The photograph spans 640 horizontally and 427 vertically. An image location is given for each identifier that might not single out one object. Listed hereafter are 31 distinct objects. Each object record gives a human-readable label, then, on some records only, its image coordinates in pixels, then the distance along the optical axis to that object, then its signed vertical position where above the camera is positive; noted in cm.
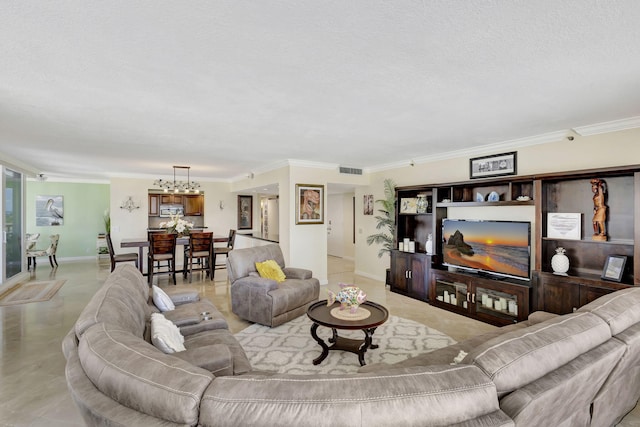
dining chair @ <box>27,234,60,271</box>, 762 -97
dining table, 619 -61
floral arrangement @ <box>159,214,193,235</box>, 661 -29
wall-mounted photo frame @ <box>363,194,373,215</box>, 693 +21
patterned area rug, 307 -150
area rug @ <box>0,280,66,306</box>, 520 -145
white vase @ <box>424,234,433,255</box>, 527 -56
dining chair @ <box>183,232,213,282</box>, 657 -74
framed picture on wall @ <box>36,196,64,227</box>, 883 +11
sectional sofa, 102 -64
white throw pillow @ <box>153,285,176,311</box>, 307 -88
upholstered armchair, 399 -106
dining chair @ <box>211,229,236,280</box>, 712 -85
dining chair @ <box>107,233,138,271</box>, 621 -91
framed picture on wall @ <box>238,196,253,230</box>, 986 +4
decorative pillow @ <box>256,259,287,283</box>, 446 -84
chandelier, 759 +79
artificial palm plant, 599 -14
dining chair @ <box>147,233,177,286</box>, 630 -73
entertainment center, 337 -42
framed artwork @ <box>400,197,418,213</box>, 562 +15
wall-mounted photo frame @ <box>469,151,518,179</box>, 436 +71
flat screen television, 407 -49
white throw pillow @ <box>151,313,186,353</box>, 198 -84
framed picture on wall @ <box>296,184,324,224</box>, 602 +19
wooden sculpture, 340 +2
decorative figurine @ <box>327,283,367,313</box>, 318 -87
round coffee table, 298 -108
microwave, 872 +10
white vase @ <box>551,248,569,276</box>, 366 -60
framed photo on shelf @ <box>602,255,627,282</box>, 321 -58
